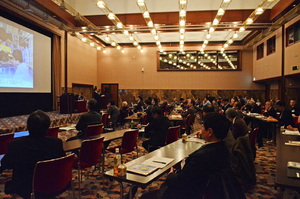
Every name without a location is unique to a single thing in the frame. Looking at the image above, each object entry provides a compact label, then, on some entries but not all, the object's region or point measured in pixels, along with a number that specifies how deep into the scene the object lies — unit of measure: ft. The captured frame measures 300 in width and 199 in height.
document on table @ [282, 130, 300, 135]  13.42
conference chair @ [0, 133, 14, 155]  10.65
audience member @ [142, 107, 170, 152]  14.49
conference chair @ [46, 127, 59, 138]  13.20
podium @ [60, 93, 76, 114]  35.65
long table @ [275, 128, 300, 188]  5.94
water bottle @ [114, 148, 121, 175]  6.91
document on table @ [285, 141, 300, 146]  10.40
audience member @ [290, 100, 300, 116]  24.39
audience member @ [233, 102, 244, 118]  21.66
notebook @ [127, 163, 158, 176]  6.72
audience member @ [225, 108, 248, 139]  12.10
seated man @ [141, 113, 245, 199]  5.17
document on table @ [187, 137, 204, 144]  11.54
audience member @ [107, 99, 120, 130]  26.26
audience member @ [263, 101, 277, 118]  22.72
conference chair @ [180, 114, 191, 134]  23.13
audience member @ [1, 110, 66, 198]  7.09
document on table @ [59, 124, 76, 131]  13.52
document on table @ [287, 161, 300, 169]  7.02
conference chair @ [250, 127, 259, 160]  13.41
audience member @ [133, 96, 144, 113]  33.91
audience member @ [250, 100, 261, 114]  28.32
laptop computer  12.08
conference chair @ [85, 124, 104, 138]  13.91
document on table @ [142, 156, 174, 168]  7.42
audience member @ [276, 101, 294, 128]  19.70
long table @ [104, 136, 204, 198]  6.28
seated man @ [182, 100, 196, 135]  26.27
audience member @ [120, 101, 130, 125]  32.22
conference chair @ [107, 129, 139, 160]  12.98
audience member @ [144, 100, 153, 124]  22.76
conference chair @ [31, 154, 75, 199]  6.74
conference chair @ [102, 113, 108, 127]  24.63
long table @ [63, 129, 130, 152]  10.25
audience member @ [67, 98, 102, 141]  14.53
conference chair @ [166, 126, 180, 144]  14.32
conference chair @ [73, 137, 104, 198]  10.24
